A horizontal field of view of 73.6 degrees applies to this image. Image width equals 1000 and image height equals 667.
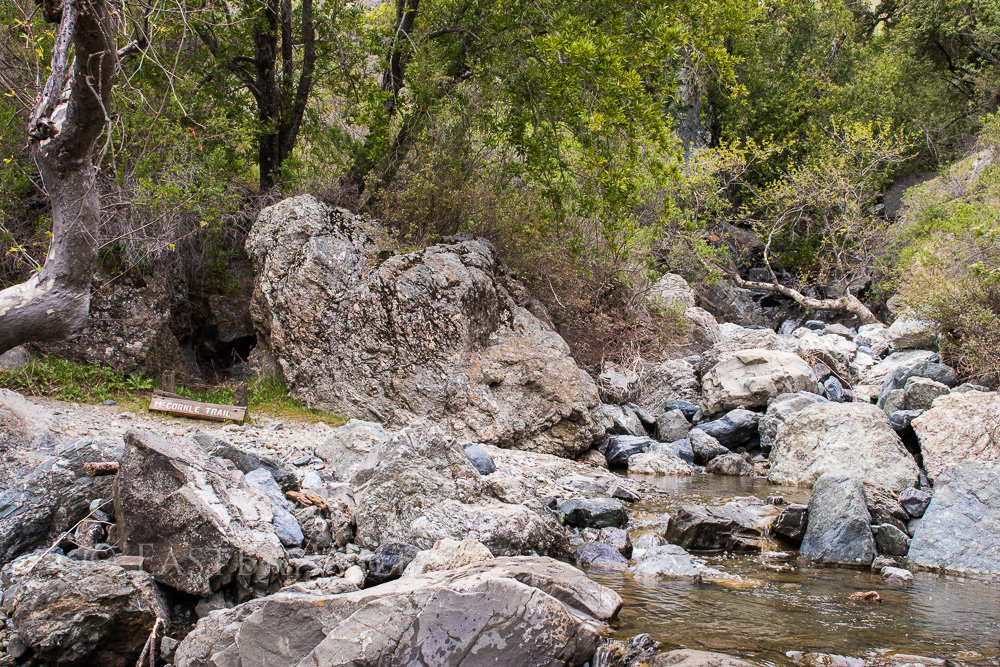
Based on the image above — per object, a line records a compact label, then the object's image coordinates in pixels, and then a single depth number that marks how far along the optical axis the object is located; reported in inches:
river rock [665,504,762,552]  254.2
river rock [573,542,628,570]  233.5
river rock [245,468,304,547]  202.4
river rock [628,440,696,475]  386.3
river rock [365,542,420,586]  195.2
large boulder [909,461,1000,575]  232.5
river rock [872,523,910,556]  245.3
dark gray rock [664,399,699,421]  503.2
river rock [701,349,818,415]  482.6
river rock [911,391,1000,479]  319.3
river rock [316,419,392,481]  283.0
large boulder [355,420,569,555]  216.2
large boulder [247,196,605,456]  388.2
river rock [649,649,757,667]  147.0
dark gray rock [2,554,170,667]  150.8
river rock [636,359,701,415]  527.2
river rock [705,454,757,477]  390.9
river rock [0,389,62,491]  210.4
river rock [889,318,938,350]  541.6
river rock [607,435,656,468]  407.2
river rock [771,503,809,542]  260.1
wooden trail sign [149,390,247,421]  336.8
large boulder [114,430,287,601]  171.3
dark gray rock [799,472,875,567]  238.4
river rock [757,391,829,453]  433.1
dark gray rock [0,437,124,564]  184.9
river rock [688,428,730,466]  421.7
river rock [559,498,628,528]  271.3
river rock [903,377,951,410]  413.0
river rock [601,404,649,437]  450.0
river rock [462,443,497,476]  291.7
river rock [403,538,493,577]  170.4
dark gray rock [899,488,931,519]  269.3
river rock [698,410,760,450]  448.1
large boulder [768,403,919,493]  323.6
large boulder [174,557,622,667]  136.4
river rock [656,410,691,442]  463.2
